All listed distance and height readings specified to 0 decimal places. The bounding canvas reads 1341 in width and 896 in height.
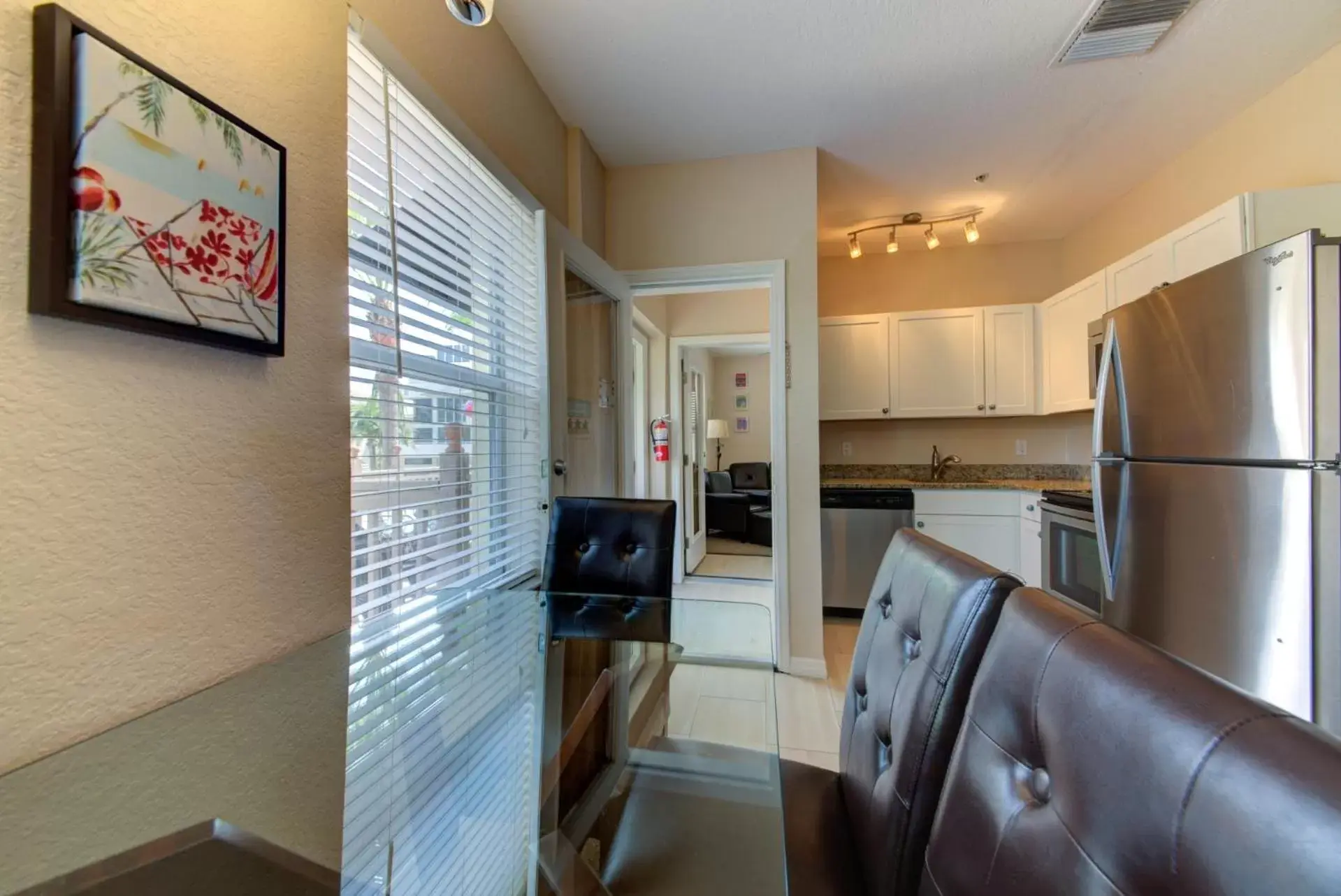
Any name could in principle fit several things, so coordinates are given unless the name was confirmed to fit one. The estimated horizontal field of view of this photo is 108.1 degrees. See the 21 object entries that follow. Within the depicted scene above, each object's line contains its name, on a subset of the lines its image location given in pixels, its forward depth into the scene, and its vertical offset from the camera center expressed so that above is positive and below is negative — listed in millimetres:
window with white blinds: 923 -181
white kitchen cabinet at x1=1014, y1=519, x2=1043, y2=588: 2820 -596
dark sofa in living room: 5730 -676
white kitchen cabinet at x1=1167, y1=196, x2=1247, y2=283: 1896 +886
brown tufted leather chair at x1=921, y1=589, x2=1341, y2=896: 282 -240
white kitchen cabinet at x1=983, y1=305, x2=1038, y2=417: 3371 +652
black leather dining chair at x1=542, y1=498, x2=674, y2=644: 1676 -399
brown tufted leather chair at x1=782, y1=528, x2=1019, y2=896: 665 -426
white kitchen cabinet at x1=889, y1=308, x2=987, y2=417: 3463 +649
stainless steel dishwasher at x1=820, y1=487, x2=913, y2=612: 3207 -544
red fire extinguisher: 4156 +127
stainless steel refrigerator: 1258 -68
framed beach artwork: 670 +403
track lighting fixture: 3236 +1569
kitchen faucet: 3684 -81
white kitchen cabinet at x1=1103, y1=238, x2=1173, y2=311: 2293 +907
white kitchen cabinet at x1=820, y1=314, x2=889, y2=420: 3598 +645
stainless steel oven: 2254 -496
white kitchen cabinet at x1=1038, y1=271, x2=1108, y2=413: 2863 +706
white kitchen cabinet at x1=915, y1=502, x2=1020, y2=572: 3072 -525
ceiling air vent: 1704 +1568
